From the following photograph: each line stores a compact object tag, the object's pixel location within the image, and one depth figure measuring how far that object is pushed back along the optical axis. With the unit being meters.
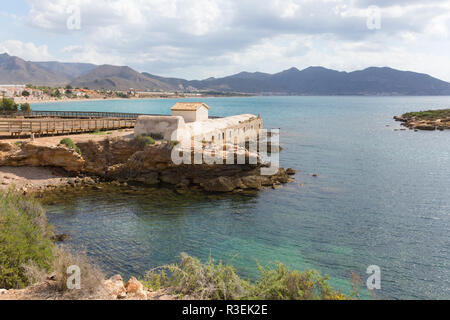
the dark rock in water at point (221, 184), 27.20
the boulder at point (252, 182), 27.95
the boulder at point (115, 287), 8.54
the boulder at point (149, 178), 29.39
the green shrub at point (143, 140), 31.74
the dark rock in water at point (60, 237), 17.58
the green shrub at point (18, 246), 9.84
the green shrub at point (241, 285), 8.02
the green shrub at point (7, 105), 52.02
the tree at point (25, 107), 53.09
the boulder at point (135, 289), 8.53
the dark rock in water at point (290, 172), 32.38
